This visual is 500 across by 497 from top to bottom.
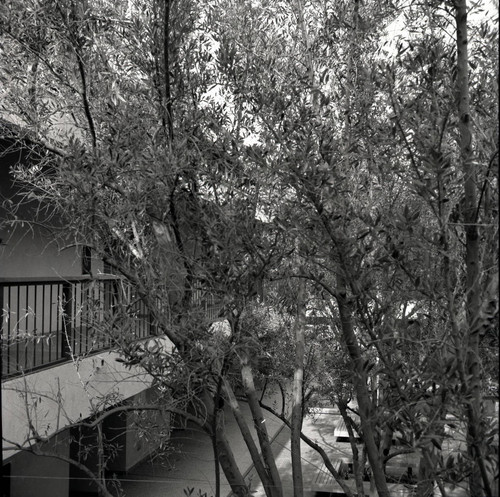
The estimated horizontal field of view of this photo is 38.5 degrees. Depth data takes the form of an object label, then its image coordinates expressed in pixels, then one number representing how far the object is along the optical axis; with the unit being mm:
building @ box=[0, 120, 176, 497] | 6738
